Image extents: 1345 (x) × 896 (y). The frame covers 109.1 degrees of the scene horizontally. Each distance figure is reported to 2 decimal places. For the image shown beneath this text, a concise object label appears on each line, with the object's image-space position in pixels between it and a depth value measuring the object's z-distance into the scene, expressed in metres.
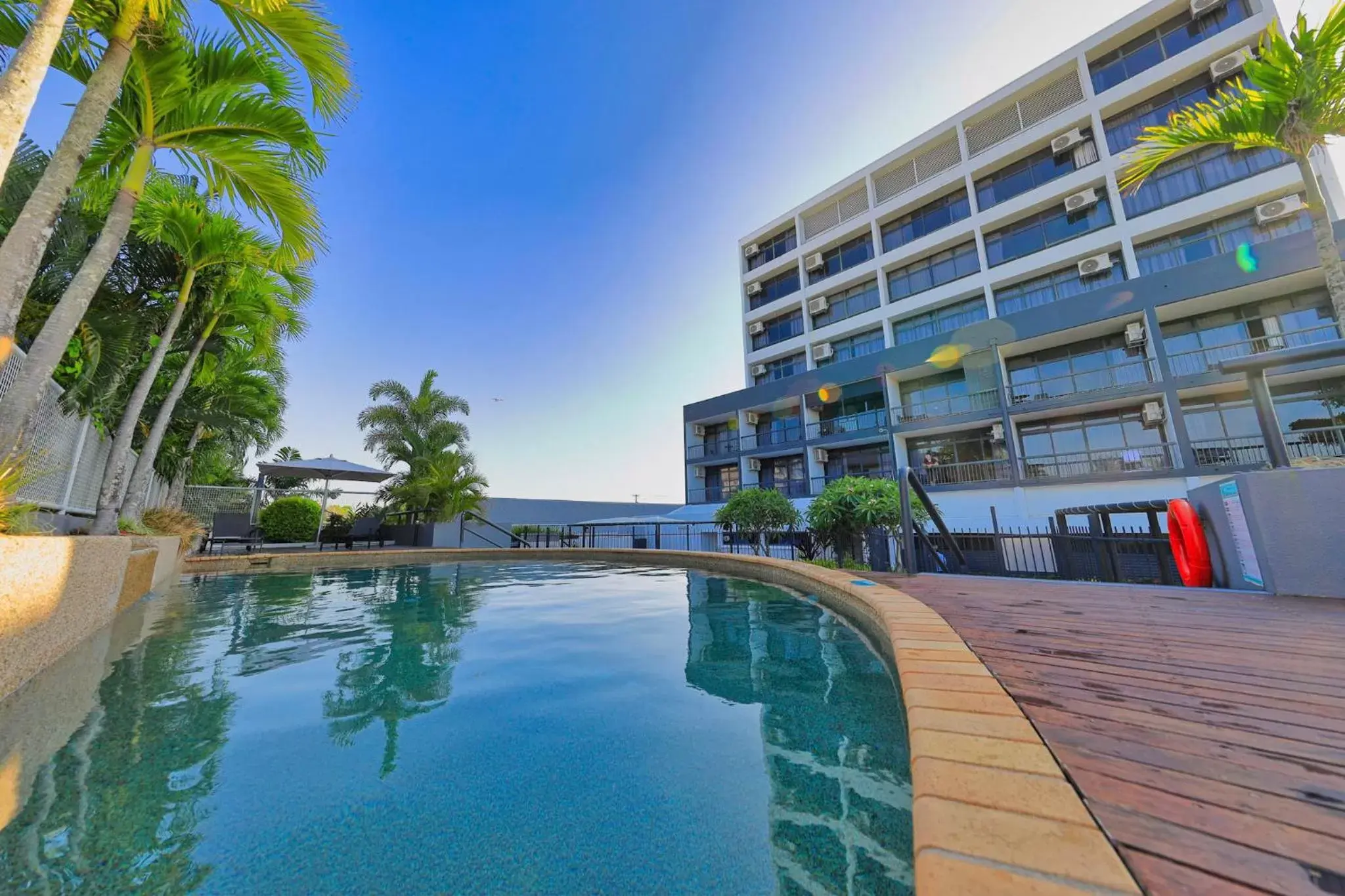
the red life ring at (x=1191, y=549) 4.89
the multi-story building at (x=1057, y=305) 11.98
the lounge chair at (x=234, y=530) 11.59
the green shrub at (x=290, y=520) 13.09
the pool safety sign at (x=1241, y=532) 4.07
